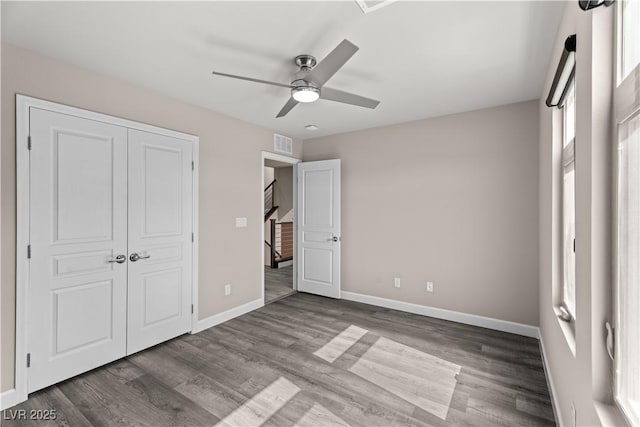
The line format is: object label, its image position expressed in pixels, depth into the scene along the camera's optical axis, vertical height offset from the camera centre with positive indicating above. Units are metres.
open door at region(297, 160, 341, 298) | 4.51 -0.22
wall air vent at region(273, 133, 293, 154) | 4.42 +1.11
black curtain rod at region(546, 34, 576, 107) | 1.45 +0.83
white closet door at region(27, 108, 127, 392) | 2.21 -0.27
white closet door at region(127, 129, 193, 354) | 2.79 -0.26
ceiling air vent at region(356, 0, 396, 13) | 1.63 +1.20
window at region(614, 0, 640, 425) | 0.91 +0.01
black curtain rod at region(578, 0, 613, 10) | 0.98 +0.72
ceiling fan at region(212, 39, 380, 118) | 1.89 +0.99
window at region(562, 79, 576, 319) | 1.86 +0.09
